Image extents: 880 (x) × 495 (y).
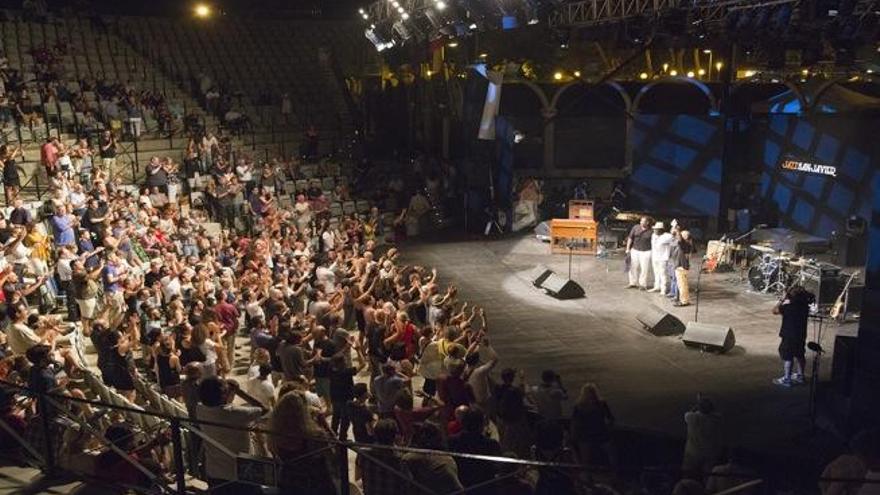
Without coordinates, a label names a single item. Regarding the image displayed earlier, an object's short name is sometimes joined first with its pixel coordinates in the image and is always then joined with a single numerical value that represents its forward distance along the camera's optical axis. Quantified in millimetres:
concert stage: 10109
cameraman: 10562
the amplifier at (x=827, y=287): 14008
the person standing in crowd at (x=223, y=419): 5918
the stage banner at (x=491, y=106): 19031
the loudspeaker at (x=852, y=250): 17641
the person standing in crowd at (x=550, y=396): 8547
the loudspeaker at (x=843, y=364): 9734
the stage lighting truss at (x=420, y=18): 16516
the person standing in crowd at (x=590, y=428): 7508
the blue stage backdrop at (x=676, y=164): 21844
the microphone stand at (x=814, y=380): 9164
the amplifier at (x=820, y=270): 14016
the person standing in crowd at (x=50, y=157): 15656
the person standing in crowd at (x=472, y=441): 5902
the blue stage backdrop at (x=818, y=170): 18703
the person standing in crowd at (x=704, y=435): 7809
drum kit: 15078
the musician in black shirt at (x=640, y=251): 15602
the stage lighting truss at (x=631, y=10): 13641
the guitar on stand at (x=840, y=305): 13711
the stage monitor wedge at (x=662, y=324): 13125
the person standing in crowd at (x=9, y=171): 14622
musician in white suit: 15102
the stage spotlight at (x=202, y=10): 28219
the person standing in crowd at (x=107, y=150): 17875
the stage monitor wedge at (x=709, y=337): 12156
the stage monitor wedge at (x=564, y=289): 15391
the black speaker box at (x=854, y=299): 13791
